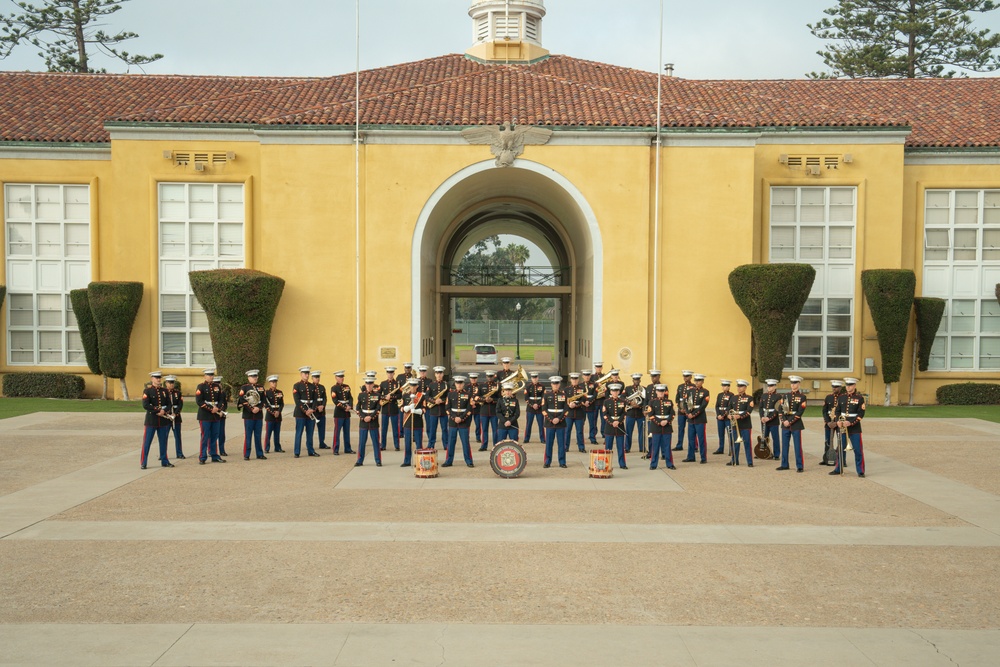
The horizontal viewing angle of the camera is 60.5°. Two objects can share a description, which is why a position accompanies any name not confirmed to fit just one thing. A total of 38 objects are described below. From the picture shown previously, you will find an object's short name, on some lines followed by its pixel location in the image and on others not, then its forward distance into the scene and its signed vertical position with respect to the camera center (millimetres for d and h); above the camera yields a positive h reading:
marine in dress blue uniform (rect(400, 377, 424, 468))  15227 -1815
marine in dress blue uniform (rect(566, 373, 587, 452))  16094 -1732
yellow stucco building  23453 +3215
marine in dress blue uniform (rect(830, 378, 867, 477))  14148 -1576
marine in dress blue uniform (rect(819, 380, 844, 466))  14477 -1691
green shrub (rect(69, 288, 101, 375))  25094 -245
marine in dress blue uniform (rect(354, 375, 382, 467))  15242 -1859
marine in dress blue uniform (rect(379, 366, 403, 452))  15820 -1523
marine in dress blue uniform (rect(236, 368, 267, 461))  15727 -1900
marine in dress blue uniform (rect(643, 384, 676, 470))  15078 -1858
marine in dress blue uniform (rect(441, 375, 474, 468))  15297 -1779
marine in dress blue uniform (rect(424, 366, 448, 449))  15828 -1675
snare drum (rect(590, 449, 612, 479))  14094 -2418
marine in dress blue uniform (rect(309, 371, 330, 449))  16375 -1702
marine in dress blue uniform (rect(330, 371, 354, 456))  16328 -1778
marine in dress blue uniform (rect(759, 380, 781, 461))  15250 -1749
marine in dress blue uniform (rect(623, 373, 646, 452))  15914 -1691
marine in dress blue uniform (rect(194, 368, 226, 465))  15117 -1817
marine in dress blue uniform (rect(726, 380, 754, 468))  15453 -1725
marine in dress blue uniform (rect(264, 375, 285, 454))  16203 -1850
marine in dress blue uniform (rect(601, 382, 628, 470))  14977 -1809
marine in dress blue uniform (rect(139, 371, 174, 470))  14672 -1802
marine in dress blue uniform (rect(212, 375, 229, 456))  15383 -1754
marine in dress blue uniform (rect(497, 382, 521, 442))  15578 -1704
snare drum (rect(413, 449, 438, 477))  13938 -2407
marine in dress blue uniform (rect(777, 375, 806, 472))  14797 -1743
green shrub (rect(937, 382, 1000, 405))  25469 -2174
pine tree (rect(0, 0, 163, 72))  44375 +14857
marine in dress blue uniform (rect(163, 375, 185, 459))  15045 -1593
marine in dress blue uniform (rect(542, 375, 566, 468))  15234 -1826
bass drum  14055 -2361
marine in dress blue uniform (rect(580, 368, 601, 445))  17289 -1807
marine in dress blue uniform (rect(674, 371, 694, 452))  15859 -1506
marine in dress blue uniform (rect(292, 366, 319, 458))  16141 -1766
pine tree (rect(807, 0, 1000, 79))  43562 +14705
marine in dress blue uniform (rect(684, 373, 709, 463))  15672 -1810
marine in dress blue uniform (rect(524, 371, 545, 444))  16625 -1554
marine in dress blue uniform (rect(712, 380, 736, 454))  15898 -1692
